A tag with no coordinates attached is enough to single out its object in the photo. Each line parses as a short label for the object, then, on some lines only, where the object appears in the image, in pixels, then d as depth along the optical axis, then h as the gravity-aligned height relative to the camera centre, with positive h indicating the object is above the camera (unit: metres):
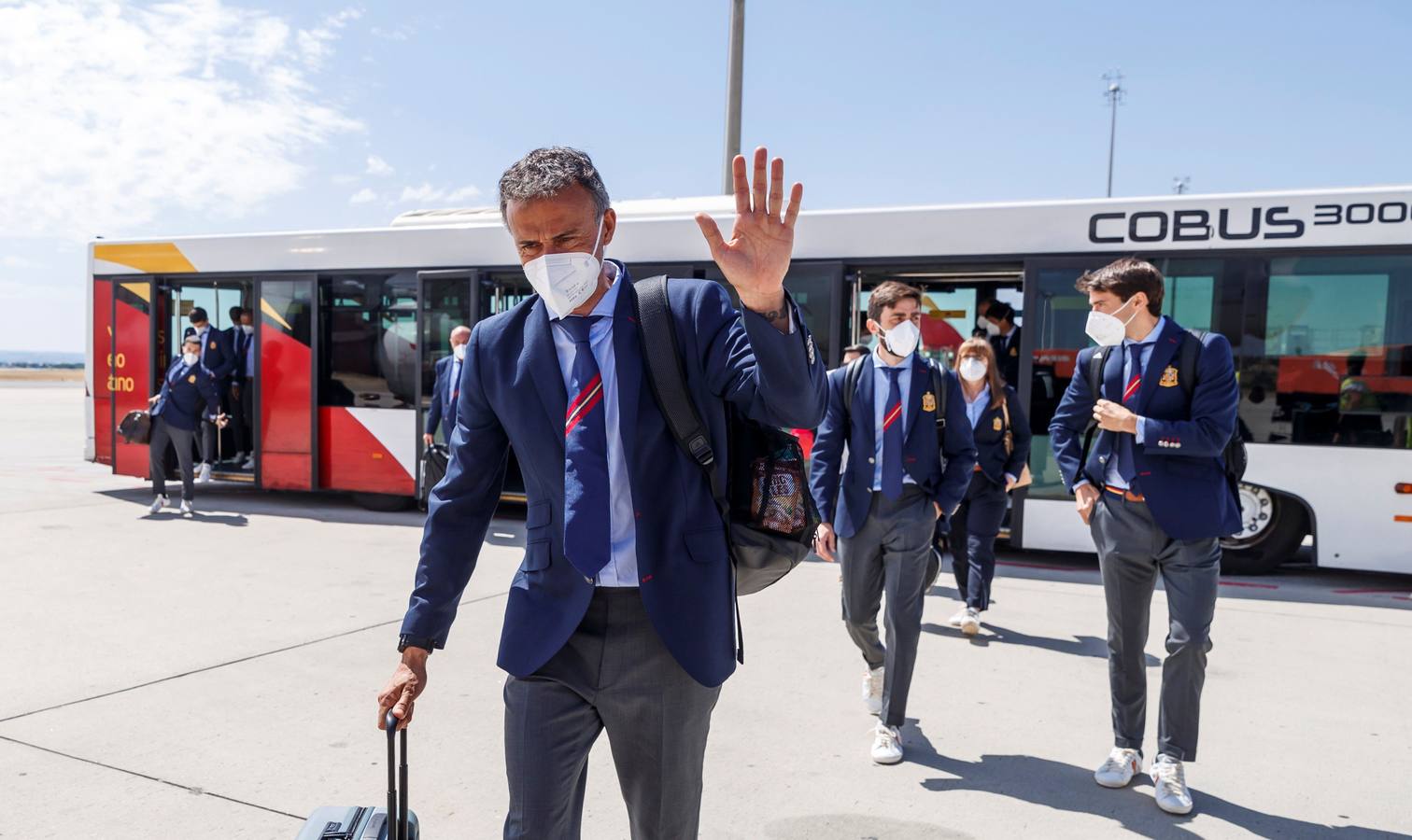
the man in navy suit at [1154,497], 3.57 -0.44
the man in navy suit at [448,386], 8.70 -0.30
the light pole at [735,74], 13.15 +3.74
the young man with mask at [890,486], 4.04 -0.49
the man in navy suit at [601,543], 1.97 -0.36
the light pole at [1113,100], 51.62 +14.26
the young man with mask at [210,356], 10.63 -0.13
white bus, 7.50 +0.51
